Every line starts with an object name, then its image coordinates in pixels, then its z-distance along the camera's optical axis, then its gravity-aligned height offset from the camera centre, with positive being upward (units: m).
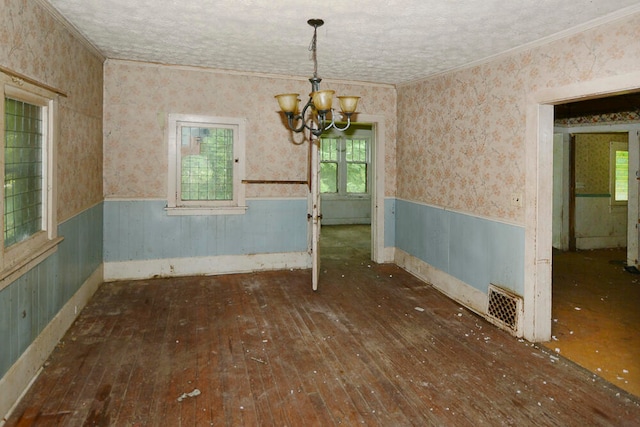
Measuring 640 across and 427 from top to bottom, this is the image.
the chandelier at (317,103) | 3.09 +0.74
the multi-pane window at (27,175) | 2.49 +0.15
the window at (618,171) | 7.51 +0.52
